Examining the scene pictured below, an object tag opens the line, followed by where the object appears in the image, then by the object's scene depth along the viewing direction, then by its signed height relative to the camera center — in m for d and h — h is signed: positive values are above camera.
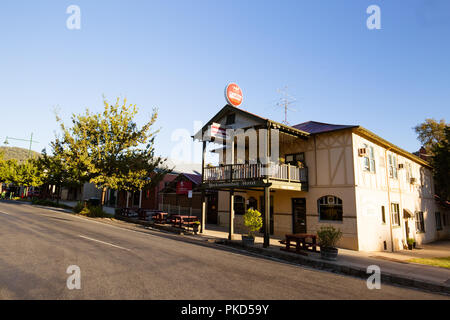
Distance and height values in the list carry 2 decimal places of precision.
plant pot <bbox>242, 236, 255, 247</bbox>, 12.89 -2.18
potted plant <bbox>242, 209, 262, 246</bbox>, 12.84 -1.27
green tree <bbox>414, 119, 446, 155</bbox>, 37.28 +9.94
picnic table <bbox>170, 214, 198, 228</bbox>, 16.62 -1.60
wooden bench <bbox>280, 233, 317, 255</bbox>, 11.34 -1.97
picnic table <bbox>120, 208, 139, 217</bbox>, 22.31 -1.47
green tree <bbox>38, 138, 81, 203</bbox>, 22.36 +2.74
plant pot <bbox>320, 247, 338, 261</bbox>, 10.22 -2.17
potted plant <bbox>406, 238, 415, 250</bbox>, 18.99 -3.14
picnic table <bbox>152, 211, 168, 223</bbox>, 18.48 -1.52
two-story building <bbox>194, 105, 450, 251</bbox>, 14.38 +1.19
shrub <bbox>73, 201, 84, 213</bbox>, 24.31 -1.24
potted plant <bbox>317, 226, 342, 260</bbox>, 10.23 -1.83
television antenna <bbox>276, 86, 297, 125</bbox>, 22.72 +7.74
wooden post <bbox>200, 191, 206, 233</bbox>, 16.40 -1.65
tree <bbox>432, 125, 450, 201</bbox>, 24.52 +3.33
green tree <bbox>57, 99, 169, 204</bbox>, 21.52 +3.78
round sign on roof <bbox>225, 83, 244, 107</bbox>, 16.94 +6.81
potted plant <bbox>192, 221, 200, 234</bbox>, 16.12 -1.84
